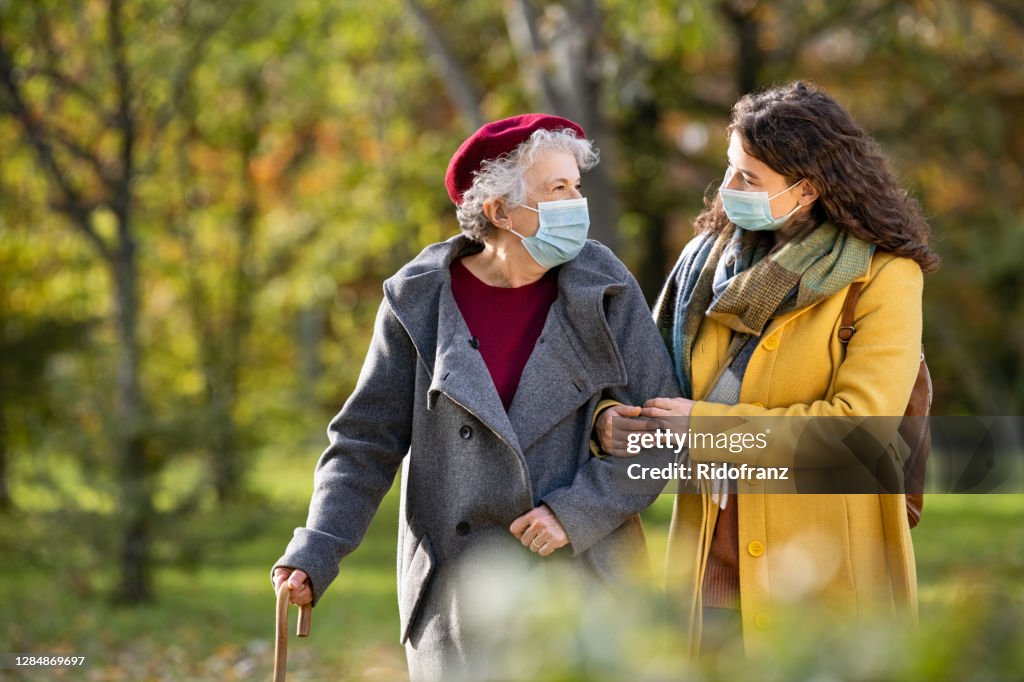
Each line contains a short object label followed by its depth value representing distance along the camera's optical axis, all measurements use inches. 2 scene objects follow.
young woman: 232.2
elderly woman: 243.1
